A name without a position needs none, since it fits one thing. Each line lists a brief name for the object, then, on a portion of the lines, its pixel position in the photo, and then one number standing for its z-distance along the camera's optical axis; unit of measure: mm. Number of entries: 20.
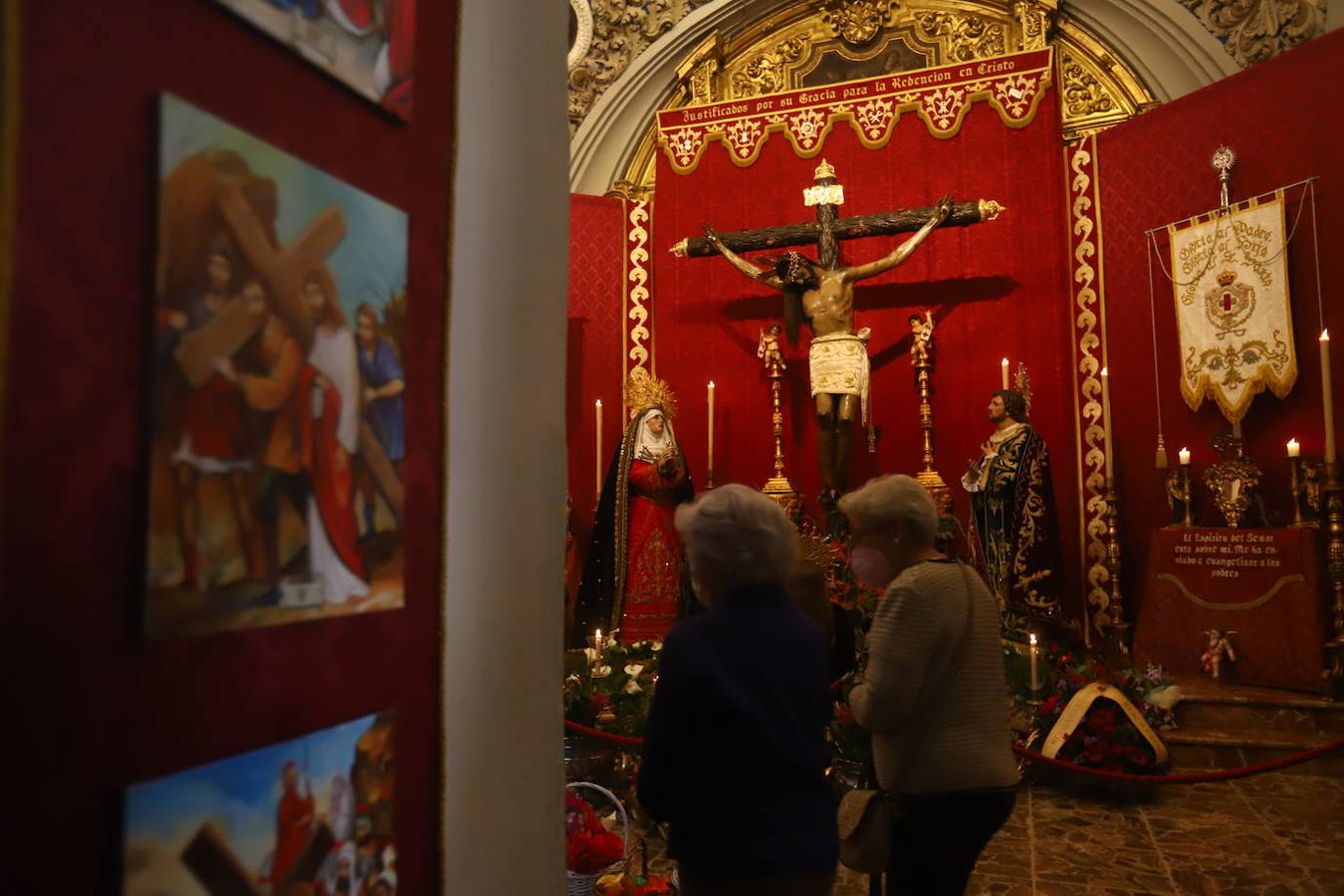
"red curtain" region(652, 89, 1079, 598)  6902
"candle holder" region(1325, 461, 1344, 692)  4738
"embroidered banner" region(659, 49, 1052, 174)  7031
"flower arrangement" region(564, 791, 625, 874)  2258
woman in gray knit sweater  1909
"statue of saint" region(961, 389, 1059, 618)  5922
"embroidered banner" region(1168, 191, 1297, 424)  5559
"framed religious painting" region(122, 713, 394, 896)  935
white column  1473
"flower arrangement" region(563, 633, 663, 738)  4004
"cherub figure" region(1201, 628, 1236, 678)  5203
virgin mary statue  6750
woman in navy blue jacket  1572
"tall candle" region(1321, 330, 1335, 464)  4918
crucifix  6488
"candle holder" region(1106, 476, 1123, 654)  6094
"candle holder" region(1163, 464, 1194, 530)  5762
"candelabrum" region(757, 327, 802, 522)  7059
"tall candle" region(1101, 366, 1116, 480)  6410
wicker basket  2258
